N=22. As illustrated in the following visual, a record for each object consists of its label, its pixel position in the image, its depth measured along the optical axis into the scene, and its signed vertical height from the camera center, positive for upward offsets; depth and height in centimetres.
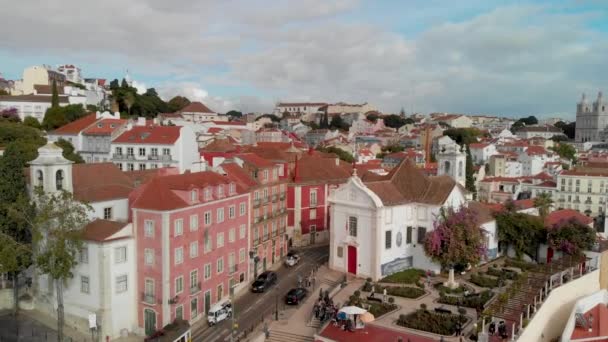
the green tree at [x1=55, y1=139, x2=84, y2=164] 6105 -243
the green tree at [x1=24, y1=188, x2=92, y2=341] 3294 -644
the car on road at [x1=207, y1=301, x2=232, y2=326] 3734 -1298
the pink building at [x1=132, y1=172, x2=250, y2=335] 3525 -801
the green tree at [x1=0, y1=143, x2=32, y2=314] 3509 -636
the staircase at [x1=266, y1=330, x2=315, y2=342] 3331 -1309
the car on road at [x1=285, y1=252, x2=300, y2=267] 4981 -1216
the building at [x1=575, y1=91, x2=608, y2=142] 18762 +481
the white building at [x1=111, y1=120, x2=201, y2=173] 6153 -193
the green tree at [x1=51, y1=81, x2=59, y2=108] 8562 +528
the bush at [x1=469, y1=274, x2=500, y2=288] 4019 -1143
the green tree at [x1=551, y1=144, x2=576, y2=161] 12894 -456
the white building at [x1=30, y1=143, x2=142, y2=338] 3462 -917
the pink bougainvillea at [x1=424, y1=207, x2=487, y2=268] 4016 -834
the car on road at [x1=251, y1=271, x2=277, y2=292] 4303 -1241
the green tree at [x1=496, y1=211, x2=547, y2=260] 4633 -874
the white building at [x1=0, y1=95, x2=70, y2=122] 8969 +445
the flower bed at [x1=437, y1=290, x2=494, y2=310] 3622 -1169
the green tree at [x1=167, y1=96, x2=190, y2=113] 13670 +769
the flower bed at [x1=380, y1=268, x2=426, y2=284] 4169 -1156
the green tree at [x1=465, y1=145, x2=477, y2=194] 7719 -665
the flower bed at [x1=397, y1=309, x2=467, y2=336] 3247 -1195
